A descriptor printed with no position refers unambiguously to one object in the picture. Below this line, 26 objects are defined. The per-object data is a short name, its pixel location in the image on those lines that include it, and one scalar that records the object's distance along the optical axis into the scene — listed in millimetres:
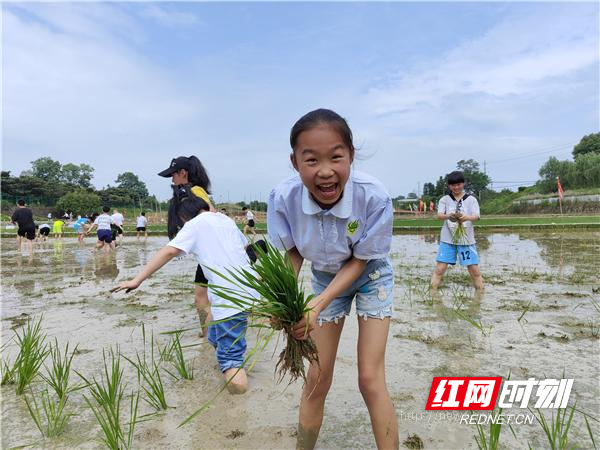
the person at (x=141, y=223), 18473
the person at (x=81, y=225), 17053
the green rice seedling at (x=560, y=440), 1819
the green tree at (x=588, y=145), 56766
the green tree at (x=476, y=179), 68938
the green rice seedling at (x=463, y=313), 3822
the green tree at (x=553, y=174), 45219
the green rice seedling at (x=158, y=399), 2498
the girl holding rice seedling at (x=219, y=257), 2932
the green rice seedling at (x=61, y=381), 2475
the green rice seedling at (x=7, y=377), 2847
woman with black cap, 3709
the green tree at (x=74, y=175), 87312
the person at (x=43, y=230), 17719
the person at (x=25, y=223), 13008
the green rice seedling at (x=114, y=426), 1983
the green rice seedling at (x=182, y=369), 2925
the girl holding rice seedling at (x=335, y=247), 1796
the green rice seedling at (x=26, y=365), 2725
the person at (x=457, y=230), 5465
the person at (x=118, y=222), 16141
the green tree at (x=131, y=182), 96312
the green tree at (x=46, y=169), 85312
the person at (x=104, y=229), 12242
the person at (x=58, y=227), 19875
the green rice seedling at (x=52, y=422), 2270
